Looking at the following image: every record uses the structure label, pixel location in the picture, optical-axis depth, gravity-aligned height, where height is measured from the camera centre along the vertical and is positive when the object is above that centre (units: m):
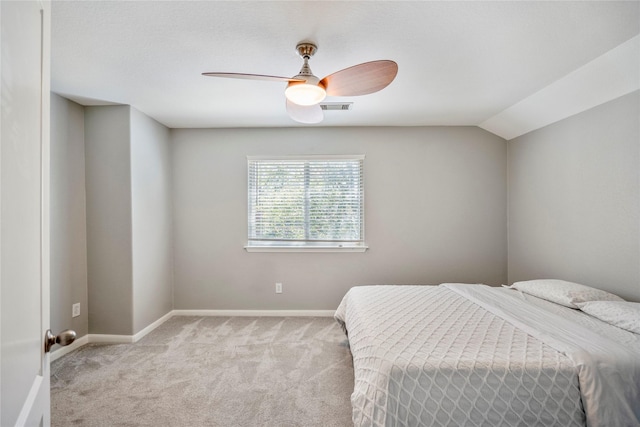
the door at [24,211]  0.58 +0.01
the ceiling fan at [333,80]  1.64 +0.81
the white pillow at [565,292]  2.18 -0.63
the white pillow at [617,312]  1.77 -0.66
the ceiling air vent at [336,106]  2.92 +1.10
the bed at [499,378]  1.34 -0.79
